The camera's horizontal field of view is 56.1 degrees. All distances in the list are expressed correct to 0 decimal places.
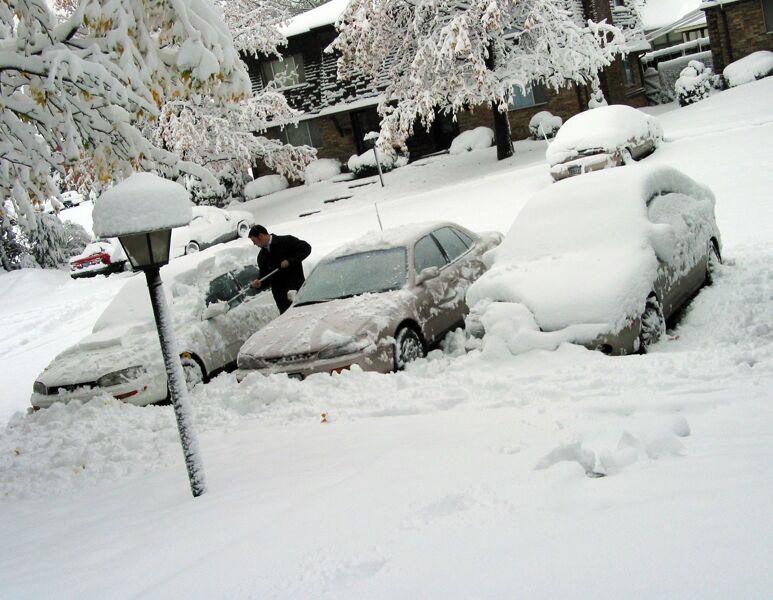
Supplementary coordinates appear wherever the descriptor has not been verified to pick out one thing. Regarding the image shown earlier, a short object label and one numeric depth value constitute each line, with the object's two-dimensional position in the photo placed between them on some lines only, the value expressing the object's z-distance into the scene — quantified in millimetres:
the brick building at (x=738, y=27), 26953
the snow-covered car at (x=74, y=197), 47031
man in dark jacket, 9281
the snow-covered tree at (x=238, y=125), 24234
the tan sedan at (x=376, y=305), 7129
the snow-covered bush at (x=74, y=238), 27880
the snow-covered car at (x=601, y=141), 16156
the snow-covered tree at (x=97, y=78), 5820
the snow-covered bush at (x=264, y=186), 31812
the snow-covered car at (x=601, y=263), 6301
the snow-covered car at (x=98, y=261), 23000
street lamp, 4059
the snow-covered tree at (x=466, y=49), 21391
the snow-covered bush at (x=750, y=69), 25000
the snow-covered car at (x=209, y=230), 21875
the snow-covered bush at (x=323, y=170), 31634
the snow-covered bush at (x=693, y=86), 26500
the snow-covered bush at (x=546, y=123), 26672
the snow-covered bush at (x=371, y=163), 29059
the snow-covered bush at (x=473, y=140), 28484
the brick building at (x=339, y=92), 30797
